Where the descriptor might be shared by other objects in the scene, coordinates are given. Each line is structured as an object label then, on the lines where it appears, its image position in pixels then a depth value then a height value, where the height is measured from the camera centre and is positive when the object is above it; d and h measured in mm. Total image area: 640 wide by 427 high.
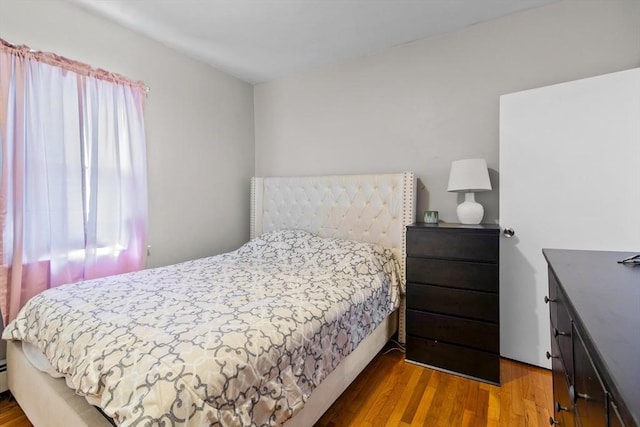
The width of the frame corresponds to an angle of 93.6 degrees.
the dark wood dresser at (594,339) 495 -274
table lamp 2096 +140
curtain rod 1768 +936
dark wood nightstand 1900 -645
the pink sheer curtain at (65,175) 1768 +210
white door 1792 +119
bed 1053 -488
